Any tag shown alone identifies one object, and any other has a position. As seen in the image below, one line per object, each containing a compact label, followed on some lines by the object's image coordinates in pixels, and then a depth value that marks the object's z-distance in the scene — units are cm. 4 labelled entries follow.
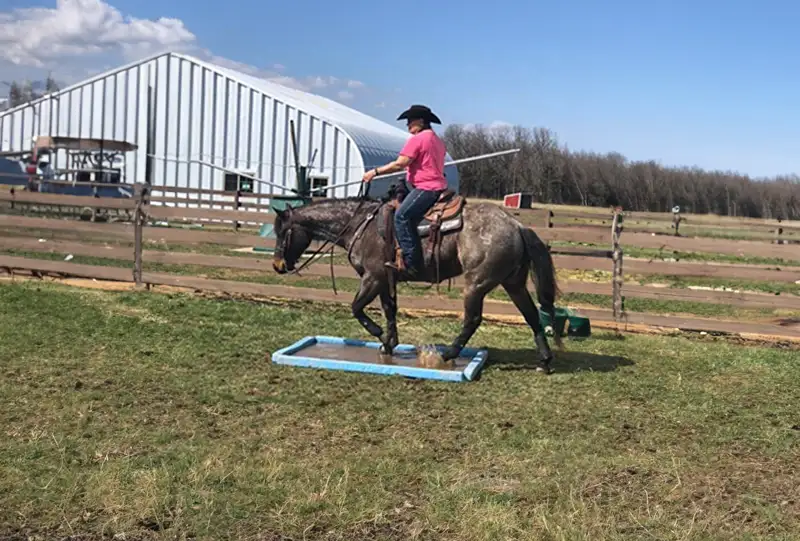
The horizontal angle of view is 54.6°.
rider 713
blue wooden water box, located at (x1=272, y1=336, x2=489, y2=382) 679
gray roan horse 717
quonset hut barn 2697
